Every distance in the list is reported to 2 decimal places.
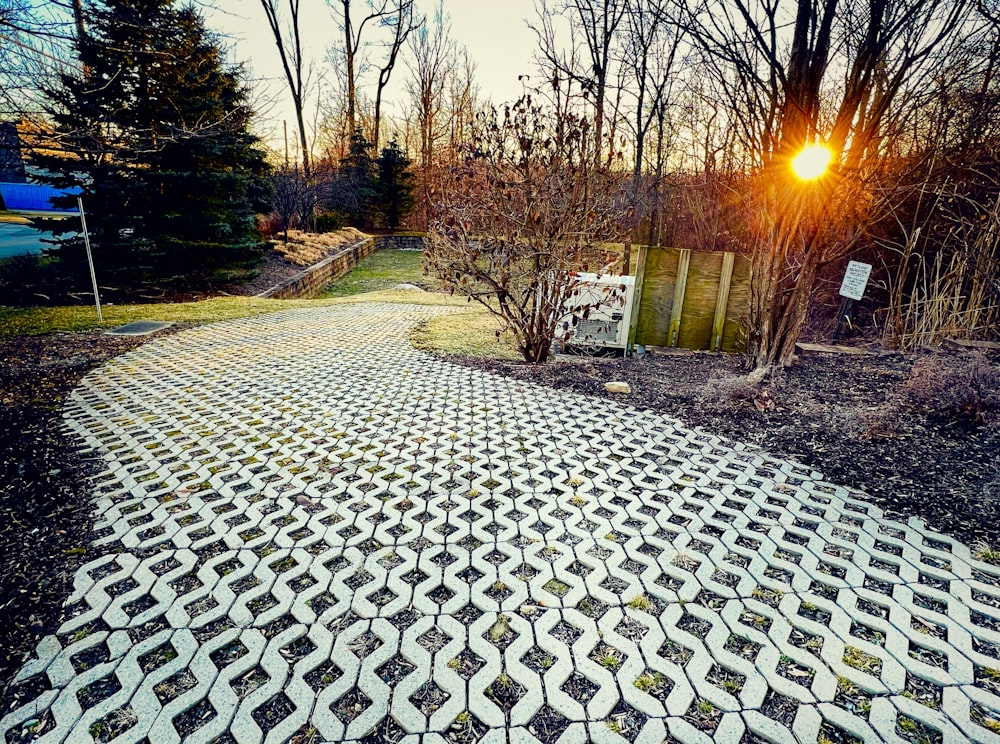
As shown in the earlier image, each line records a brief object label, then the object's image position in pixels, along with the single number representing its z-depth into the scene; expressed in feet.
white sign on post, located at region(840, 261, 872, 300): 17.98
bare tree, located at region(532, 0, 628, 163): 36.50
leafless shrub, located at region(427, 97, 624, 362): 16.70
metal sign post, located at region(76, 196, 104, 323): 23.15
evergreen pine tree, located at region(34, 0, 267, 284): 28.73
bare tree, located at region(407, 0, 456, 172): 83.36
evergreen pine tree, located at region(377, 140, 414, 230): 76.13
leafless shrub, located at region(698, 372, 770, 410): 15.21
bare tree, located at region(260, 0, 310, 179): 68.33
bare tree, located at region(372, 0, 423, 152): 81.25
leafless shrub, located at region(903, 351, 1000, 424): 12.95
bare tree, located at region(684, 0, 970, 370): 14.20
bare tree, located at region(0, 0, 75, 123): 14.47
